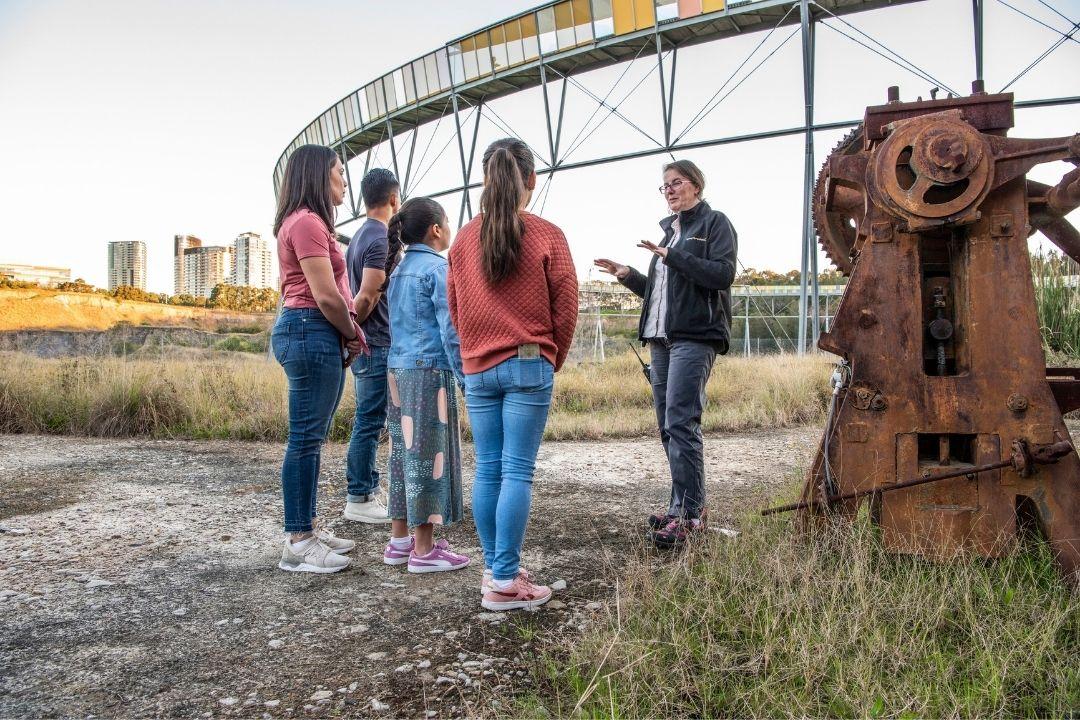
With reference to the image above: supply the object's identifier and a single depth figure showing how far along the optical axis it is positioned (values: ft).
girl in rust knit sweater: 9.13
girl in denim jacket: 10.82
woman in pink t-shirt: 10.65
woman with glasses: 11.66
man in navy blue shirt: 13.74
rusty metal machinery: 8.37
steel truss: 43.96
